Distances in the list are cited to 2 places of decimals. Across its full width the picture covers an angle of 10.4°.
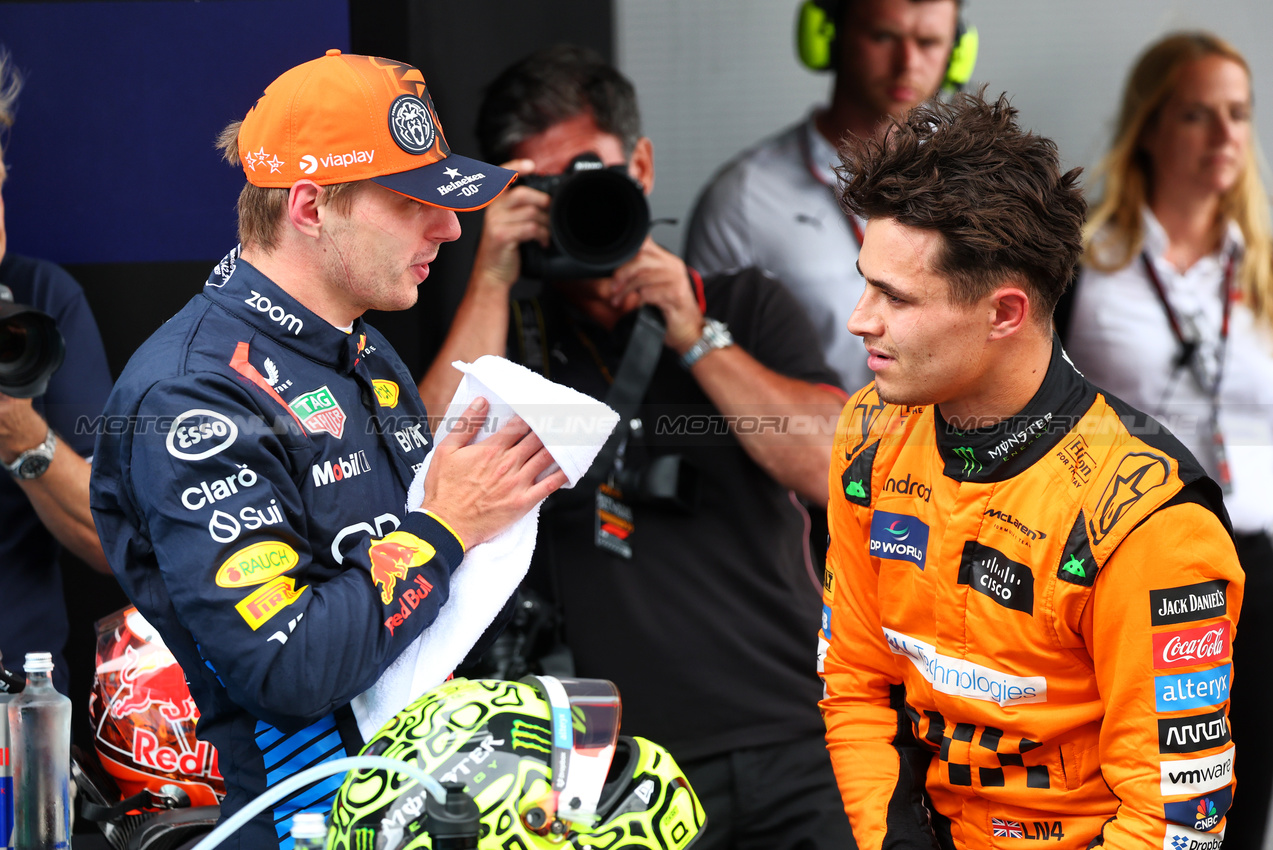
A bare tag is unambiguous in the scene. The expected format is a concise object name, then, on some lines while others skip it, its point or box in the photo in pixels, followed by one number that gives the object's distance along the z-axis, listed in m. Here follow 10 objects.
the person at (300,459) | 6.65
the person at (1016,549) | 6.71
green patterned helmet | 6.56
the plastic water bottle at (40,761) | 6.81
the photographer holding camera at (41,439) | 7.03
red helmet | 7.00
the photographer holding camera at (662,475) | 7.29
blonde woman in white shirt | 7.66
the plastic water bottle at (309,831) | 6.54
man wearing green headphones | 7.66
